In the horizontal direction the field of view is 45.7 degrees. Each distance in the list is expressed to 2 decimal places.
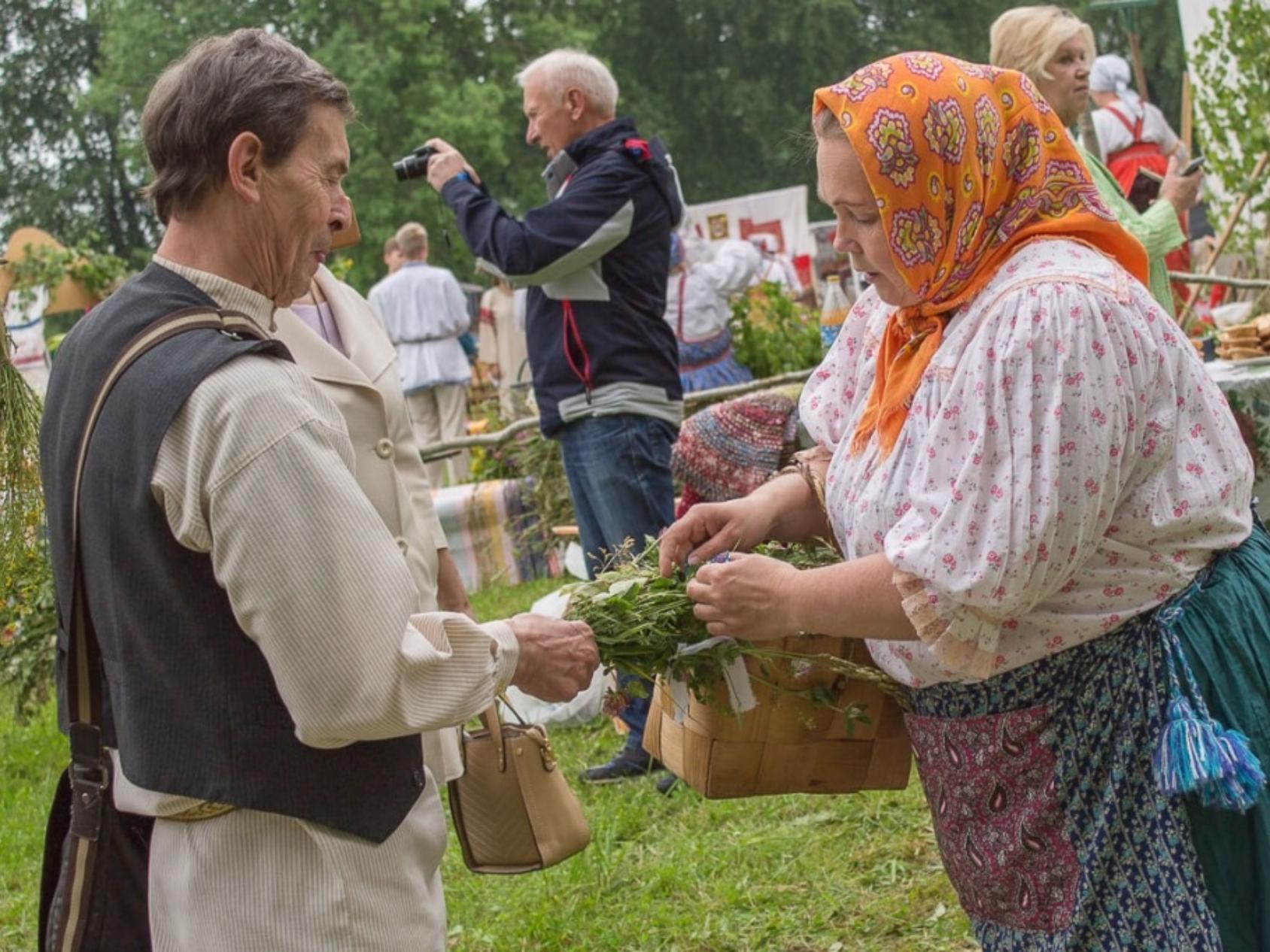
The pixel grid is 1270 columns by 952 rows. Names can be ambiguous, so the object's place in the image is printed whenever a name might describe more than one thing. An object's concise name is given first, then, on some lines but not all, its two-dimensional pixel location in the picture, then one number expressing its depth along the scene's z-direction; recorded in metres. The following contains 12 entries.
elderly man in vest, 1.79
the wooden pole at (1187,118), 8.64
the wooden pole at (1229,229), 6.24
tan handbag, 2.69
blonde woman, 4.28
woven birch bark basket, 2.48
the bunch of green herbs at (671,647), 2.44
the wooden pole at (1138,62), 10.52
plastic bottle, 7.90
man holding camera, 4.52
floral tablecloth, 3.62
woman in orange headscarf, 1.95
